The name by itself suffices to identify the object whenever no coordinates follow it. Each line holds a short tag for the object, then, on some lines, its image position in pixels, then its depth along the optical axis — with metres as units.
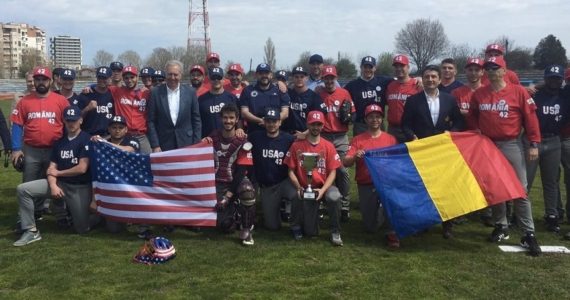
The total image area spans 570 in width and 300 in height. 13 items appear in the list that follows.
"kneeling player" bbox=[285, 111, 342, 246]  6.76
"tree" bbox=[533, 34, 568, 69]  59.47
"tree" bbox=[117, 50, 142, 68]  89.54
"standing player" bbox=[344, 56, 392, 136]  8.12
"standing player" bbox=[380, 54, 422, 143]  7.75
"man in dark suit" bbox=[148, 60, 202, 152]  7.46
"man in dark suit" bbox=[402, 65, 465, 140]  6.95
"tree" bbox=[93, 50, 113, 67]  100.52
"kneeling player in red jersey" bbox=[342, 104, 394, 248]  6.96
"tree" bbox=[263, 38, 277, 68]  78.00
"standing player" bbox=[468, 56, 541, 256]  6.40
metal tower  79.12
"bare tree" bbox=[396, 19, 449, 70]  75.62
